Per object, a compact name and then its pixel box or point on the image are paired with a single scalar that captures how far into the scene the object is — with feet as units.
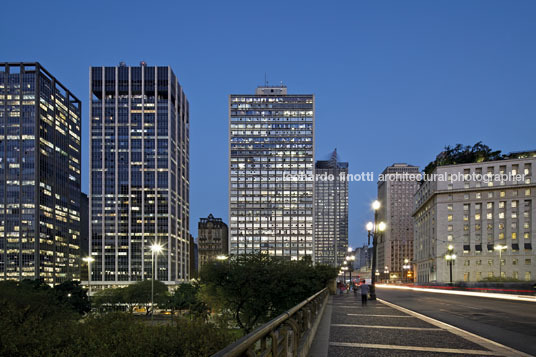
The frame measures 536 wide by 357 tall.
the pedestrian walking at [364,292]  95.96
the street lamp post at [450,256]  262.96
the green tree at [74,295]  239.50
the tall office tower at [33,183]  522.47
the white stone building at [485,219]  345.31
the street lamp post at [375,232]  117.36
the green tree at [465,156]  411.70
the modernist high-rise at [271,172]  585.22
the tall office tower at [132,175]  588.91
